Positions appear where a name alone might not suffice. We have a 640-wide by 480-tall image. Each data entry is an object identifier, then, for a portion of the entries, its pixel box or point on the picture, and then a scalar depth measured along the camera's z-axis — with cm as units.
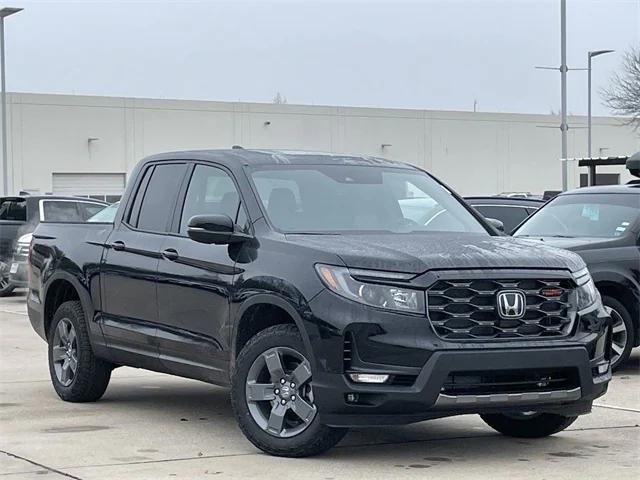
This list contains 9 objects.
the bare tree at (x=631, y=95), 5722
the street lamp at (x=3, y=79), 3544
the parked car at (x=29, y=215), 2141
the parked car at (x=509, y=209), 1819
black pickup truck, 707
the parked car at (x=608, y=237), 1134
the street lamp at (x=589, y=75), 4688
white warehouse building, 4928
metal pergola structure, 1429
